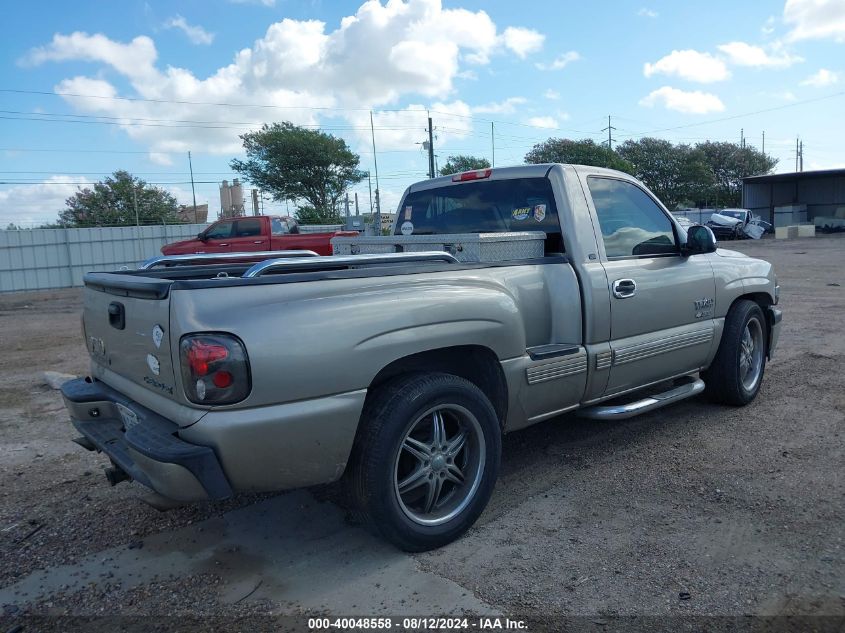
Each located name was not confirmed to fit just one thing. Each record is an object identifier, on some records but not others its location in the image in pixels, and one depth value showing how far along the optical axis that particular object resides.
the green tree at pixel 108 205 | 39.69
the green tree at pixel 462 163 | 45.81
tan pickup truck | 2.66
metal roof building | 42.09
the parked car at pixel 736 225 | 35.69
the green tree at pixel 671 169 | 57.25
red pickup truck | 17.69
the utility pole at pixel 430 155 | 43.26
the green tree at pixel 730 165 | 61.25
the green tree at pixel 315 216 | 39.38
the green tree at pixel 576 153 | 49.50
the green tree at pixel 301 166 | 42.56
